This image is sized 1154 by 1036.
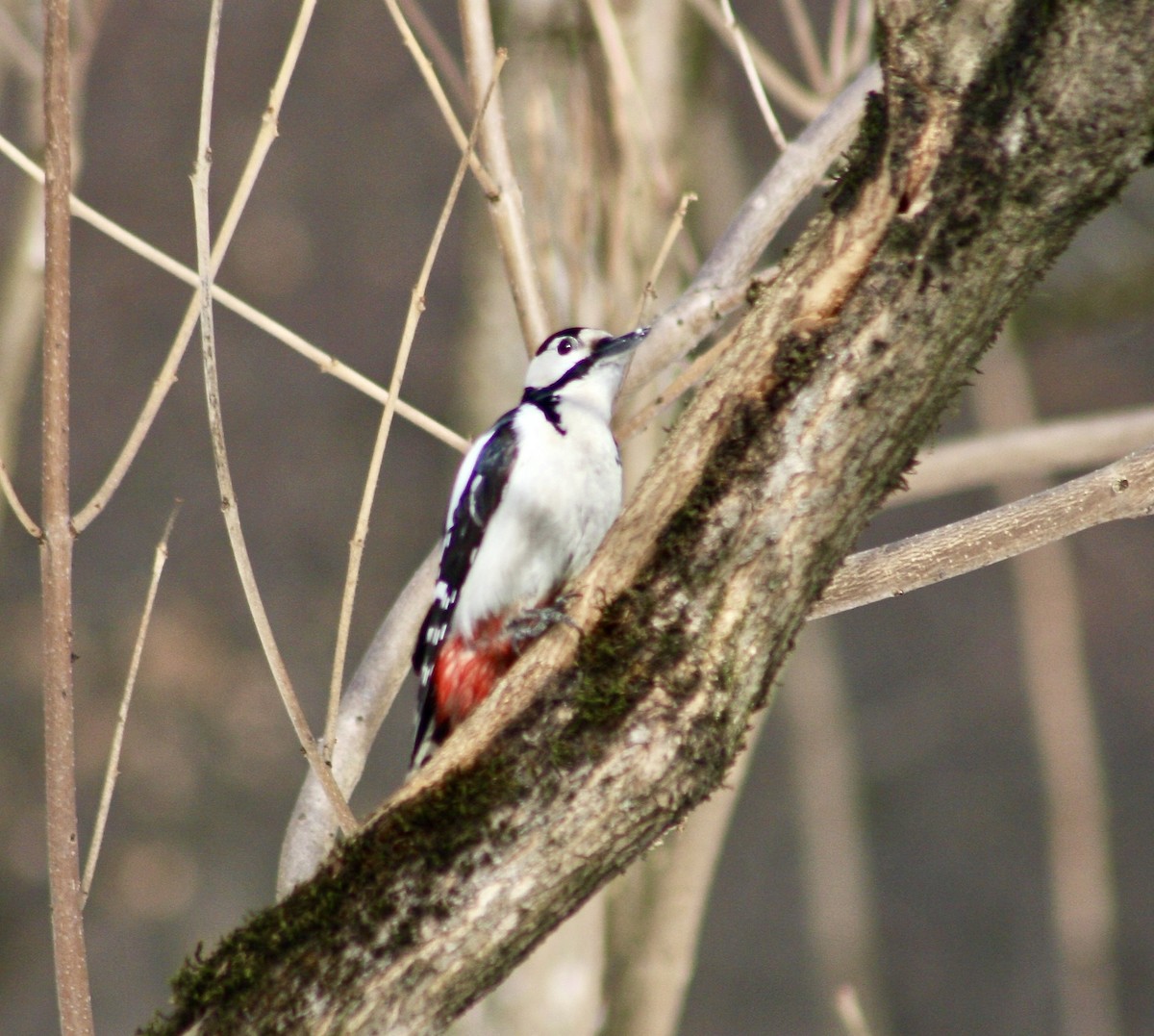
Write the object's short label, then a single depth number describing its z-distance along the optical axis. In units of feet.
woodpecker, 19.94
